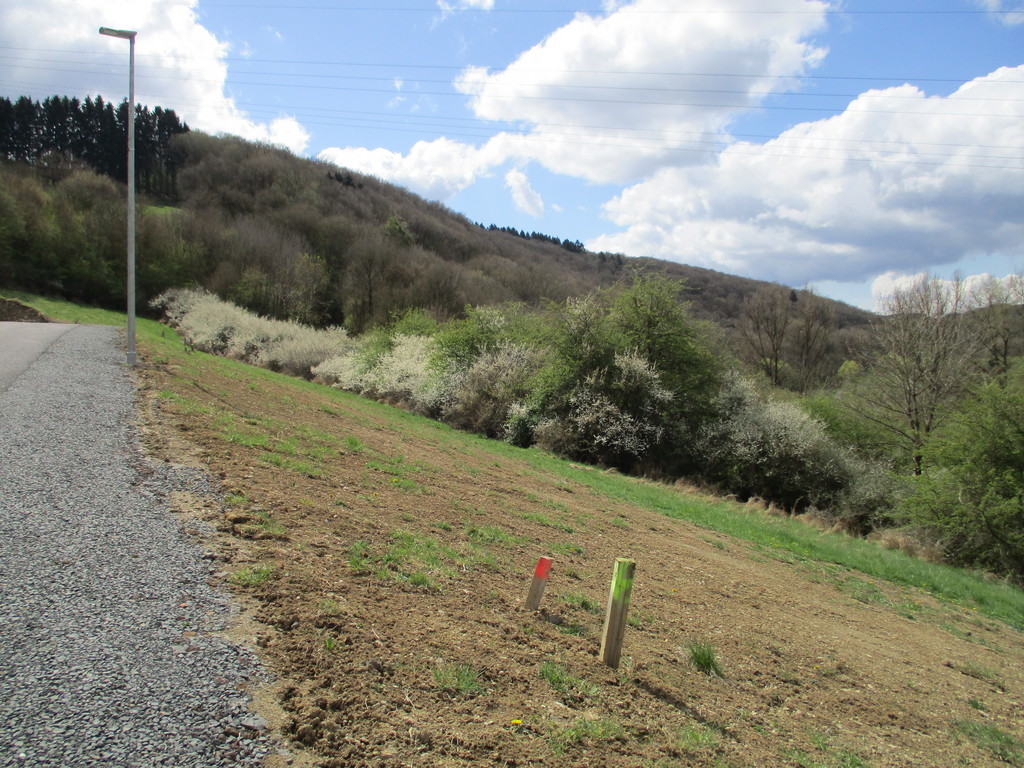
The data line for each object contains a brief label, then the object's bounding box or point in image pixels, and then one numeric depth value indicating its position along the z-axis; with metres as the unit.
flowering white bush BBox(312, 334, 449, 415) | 29.30
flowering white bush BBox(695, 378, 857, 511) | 22.09
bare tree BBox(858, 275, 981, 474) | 25.17
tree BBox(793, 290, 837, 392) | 51.97
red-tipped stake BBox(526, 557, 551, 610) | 5.32
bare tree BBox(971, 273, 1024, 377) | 31.81
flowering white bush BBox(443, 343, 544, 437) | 27.17
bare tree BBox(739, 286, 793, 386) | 51.59
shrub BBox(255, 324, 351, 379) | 36.72
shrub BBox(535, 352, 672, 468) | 23.64
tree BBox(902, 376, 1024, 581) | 14.90
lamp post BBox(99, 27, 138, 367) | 13.91
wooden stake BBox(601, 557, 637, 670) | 4.73
